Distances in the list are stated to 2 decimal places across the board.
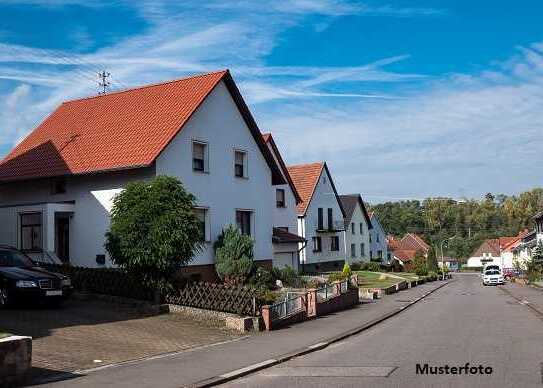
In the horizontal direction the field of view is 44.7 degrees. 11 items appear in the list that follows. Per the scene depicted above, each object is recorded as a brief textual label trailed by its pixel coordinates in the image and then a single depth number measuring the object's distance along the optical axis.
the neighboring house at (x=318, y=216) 54.19
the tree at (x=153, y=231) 20.61
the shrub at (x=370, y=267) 64.81
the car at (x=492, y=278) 57.78
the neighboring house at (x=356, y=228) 66.78
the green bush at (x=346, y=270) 38.73
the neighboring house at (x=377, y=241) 83.75
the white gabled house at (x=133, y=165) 26.11
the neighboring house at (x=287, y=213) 39.44
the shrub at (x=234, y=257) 27.52
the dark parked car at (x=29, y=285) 18.00
